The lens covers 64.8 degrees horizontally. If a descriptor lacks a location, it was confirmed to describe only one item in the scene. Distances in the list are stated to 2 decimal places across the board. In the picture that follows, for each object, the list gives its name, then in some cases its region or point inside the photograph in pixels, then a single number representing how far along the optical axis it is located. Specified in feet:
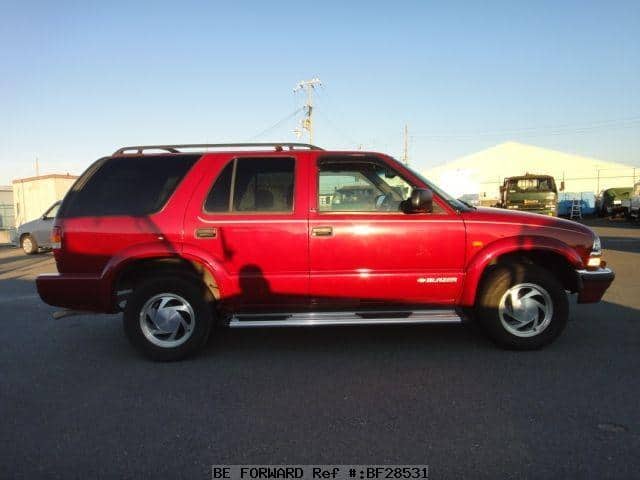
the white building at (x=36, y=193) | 73.56
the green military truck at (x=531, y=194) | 59.45
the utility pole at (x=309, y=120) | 135.74
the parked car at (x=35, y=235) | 51.24
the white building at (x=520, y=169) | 139.13
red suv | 15.20
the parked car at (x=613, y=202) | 90.63
